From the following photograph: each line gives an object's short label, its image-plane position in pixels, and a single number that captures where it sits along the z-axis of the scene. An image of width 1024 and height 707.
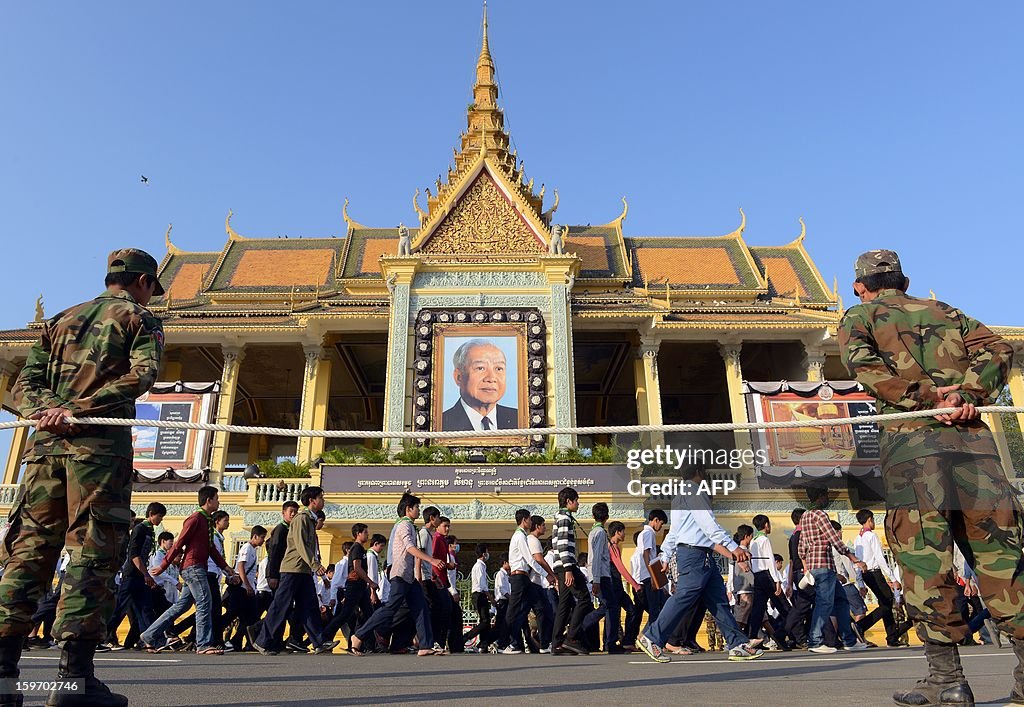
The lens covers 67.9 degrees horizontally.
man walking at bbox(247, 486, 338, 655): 7.38
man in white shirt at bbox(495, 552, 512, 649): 8.70
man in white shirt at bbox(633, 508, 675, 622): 8.36
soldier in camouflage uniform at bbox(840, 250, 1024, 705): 3.13
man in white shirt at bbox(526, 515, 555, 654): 7.58
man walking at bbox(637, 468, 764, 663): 5.92
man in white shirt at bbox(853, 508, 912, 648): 8.72
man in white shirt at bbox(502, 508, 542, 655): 7.87
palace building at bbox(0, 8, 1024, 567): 16.77
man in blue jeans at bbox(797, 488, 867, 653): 7.80
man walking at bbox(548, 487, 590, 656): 7.39
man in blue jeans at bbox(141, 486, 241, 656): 7.02
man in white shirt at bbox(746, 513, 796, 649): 8.56
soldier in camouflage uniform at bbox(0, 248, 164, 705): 3.04
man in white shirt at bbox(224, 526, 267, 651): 8.14
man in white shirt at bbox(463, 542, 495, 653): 9.17
